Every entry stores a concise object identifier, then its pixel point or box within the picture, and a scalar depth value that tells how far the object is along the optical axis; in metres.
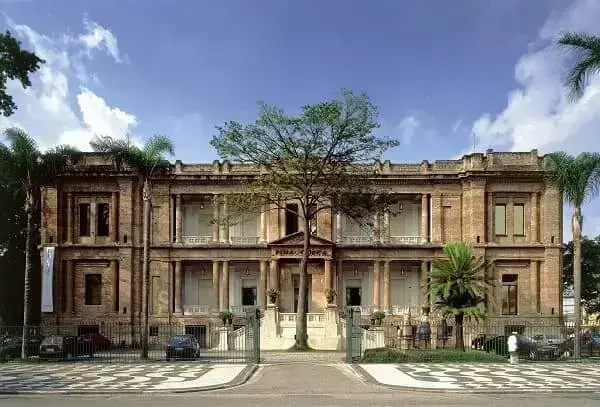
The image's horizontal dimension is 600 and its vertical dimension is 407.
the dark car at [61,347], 31.94
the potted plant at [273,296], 42.75
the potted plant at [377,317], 45.76
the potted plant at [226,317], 45.97
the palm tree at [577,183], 32.44
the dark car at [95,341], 34.50
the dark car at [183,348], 32.41
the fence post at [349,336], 29.41
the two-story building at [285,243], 49.66
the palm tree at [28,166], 34.09
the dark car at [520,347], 31.59
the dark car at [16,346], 32.19
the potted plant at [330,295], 42.16
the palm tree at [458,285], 36.50
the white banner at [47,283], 49.00
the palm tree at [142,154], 34.28
